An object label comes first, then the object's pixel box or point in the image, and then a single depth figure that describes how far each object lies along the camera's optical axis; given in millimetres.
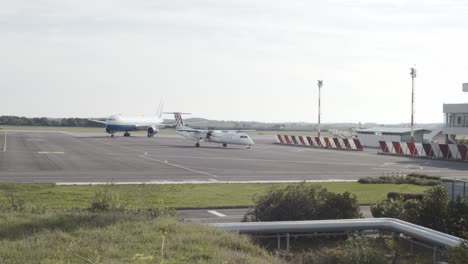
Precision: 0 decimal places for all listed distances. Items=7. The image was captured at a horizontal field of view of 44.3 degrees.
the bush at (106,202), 14461
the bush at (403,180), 33750
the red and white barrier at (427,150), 59125
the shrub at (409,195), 22031
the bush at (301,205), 14156
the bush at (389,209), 15398
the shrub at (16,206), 11908
